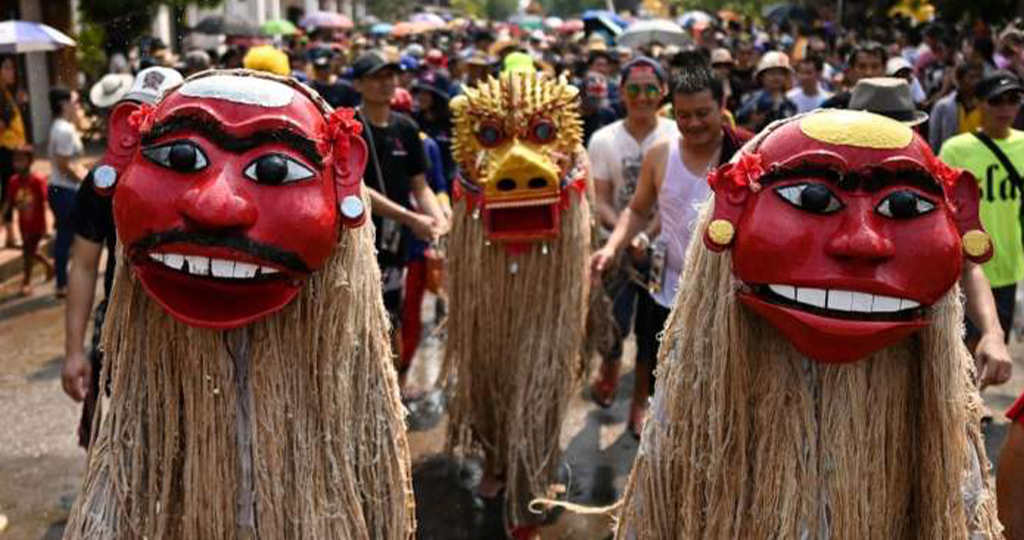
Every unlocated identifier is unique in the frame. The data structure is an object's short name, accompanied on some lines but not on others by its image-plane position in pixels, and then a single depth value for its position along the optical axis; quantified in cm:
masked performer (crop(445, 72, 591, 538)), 406
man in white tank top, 403
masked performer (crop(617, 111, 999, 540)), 233
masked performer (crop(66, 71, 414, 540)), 247
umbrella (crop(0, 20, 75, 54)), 770
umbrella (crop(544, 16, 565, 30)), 3288
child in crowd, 782
